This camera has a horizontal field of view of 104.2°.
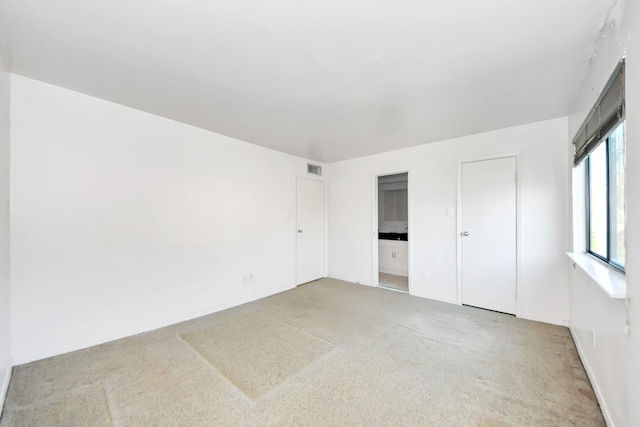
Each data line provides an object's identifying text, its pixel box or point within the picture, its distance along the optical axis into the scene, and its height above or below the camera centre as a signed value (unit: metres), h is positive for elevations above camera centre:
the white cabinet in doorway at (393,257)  5.12 -0.87
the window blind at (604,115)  1.35 +0.66
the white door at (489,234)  3.12 -0.23
